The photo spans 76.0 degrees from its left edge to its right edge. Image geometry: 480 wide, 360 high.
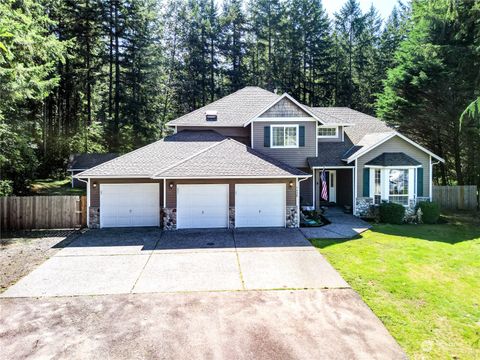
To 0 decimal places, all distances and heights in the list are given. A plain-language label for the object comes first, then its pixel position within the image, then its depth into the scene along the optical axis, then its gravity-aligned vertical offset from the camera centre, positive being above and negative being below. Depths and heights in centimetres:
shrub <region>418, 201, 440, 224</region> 1566 -170
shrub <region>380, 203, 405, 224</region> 1533 -172
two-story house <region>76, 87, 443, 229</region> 1378 +45
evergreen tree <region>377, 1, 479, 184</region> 1986 +681
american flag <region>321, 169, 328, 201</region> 1609 -56
